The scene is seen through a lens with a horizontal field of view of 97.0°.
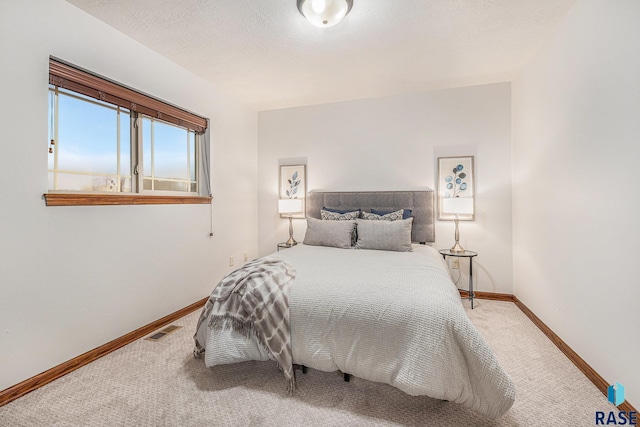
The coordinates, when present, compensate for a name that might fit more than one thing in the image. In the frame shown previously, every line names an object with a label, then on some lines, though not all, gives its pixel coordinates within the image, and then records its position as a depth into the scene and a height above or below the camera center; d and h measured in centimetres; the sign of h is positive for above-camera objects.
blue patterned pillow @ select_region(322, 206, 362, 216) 360 +0
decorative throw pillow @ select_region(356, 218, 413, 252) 288 -27
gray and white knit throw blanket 171 -63
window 202 +59
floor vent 239 -107
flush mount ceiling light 186 +135
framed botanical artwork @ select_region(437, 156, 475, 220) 332 +33
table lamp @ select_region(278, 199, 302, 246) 371 +5
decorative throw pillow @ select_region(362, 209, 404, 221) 326 -8
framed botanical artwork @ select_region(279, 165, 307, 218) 398 +38
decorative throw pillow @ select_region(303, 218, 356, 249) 305 -26
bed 142 -69
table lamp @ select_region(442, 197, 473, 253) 302 +4
